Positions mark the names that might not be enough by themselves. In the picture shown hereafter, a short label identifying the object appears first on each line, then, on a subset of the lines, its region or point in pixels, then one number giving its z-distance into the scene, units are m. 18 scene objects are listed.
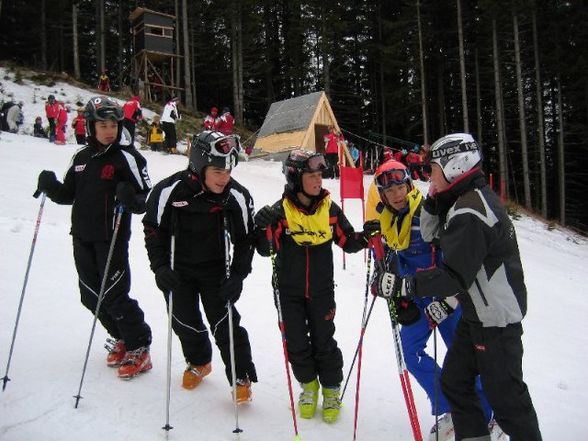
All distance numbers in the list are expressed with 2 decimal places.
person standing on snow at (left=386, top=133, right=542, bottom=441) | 2.53
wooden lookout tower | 27.00
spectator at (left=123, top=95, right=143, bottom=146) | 12.86
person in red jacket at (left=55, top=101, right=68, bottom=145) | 16.36
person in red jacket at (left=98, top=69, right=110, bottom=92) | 25.33
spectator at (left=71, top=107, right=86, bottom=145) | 16.52
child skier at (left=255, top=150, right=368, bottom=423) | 3.60
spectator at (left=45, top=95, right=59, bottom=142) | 15.76
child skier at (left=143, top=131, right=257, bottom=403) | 3.44
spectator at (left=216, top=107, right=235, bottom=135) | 17.77
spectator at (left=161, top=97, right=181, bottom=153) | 16.17
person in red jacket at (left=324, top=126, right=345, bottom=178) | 17.28
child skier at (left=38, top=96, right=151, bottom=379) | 3.74
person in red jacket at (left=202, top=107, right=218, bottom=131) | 18.08
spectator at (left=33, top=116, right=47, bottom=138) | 17.02
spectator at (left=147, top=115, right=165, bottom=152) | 17.06
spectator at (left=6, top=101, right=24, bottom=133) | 16.45
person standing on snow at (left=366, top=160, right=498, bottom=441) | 3.33
